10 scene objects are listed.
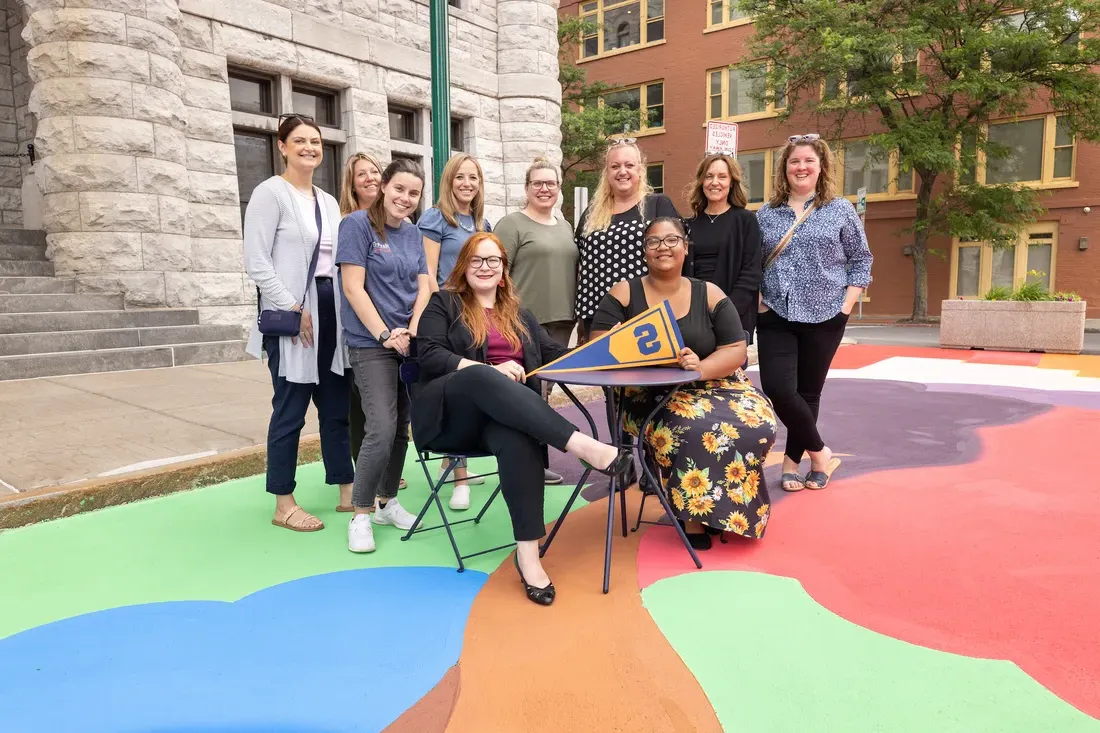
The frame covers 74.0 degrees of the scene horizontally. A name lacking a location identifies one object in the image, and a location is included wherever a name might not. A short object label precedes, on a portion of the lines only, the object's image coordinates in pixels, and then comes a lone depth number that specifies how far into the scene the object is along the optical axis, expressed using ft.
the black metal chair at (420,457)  10.80
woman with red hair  9.82
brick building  67.46
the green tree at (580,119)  76.89
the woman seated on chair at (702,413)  11.15
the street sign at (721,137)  24.56
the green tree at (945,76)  57.82
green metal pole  22.43
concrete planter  38.27
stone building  26.15
